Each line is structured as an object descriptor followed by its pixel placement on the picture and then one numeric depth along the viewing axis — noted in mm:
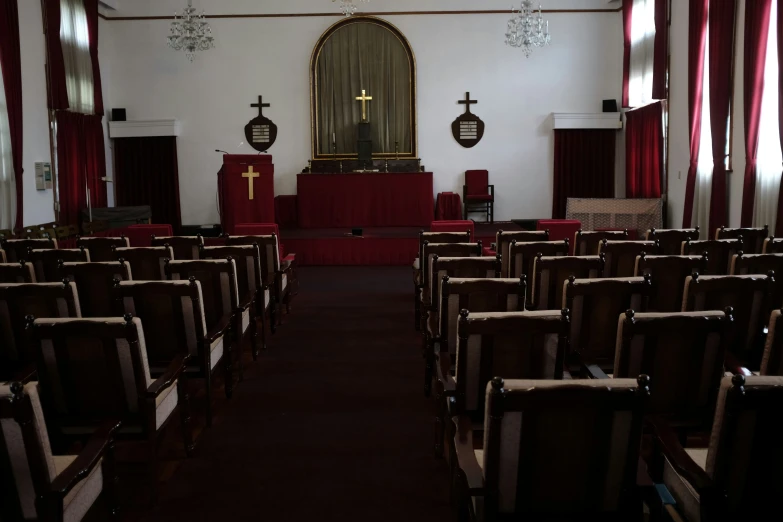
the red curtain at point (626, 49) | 12023
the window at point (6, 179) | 9031
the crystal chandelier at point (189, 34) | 10414
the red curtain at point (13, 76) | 8969
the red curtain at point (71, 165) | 10875
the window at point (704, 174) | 9524
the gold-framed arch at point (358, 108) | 12789
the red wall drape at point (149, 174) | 13109
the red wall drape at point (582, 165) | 12977
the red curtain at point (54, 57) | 10336
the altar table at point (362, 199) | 11891
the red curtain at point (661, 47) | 10664
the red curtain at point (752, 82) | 7879
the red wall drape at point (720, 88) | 8695
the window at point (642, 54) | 11266
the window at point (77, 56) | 11000
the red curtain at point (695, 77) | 9492
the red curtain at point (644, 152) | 11265
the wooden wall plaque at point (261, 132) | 13055
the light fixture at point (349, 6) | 10117
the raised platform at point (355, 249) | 10039
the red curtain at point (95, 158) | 11867
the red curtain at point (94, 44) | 11750
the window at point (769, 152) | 7871
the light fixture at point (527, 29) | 10055
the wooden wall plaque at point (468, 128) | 13031
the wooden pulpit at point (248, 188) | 9781
